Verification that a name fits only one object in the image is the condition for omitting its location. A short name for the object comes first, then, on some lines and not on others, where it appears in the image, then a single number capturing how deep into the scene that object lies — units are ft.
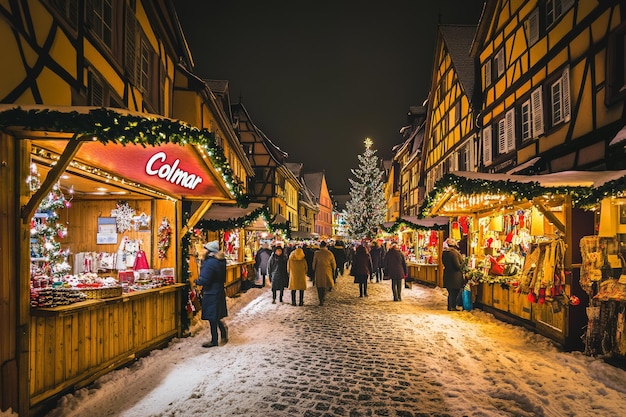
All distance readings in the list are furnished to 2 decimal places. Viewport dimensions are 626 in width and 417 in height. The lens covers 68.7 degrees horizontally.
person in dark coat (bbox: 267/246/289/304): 46.93
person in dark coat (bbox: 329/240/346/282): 77.66
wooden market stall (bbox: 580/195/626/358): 24.35
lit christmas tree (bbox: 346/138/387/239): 160.86
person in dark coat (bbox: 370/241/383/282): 72.90
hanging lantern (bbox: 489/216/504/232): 41.68
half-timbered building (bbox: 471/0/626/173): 30.71
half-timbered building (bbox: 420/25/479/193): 61.46
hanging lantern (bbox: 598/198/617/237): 24.93
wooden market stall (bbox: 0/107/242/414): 15.92
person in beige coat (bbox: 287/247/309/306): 46.50
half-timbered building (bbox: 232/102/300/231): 119.44
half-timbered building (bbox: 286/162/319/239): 183.83
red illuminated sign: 20.01
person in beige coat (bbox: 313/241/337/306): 47.01
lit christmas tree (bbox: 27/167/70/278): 24.22
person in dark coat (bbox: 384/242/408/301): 49.42
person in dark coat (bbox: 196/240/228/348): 28.17
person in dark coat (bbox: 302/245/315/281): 72.92
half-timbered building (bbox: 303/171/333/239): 254.47
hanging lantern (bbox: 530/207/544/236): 33.22
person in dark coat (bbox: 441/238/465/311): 42.24
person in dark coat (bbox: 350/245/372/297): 53.21
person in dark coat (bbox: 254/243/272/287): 62.18
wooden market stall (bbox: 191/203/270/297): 44.65
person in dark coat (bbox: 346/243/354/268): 115.24
